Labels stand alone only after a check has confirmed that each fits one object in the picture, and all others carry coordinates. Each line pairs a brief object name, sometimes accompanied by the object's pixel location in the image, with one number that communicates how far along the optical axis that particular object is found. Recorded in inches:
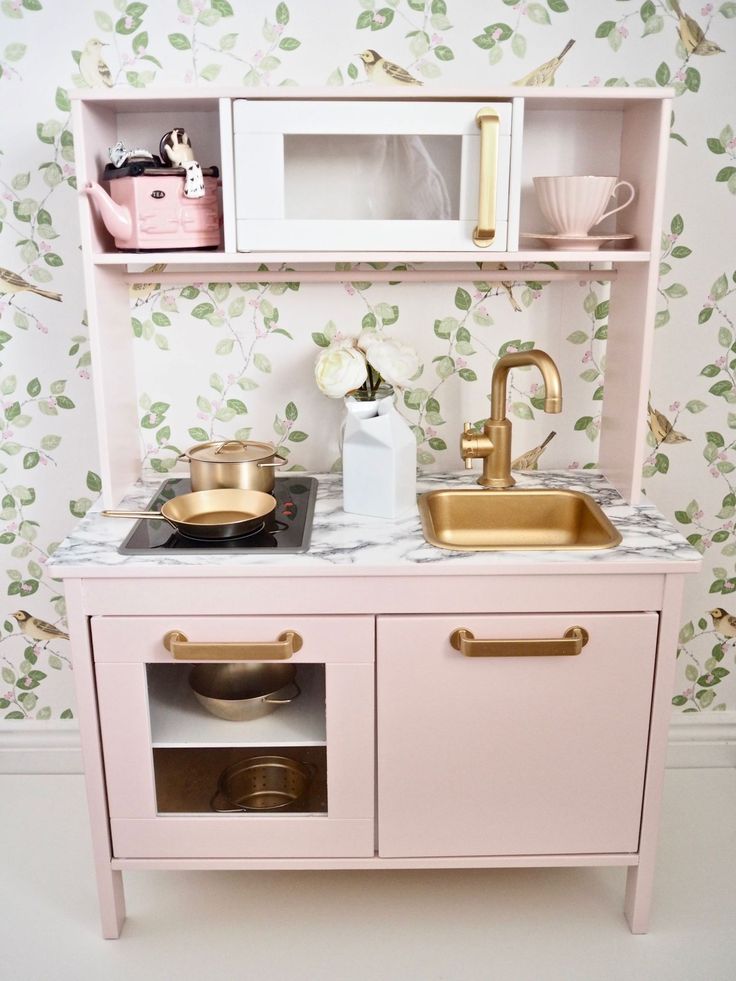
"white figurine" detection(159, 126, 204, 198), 68.1
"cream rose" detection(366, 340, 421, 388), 72.2
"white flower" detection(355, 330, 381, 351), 73.5
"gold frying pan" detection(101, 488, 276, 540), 67.4
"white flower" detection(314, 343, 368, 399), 71.8
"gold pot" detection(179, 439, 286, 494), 73.7
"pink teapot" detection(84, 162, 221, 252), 67.4
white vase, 71.1
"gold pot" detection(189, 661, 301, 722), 69.3
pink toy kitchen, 64.9
